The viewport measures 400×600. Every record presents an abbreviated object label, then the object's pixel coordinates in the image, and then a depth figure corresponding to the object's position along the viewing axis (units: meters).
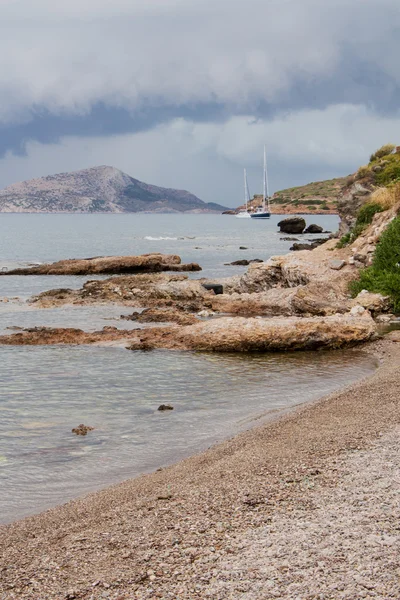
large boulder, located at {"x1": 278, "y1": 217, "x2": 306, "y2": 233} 90.44
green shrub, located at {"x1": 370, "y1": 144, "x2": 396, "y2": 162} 47.37
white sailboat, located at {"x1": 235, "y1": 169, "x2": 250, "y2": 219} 161.11
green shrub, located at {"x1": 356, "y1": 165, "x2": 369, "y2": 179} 44.47
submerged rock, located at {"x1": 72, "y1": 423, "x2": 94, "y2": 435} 9.36
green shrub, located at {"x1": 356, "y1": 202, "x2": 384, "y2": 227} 26.94
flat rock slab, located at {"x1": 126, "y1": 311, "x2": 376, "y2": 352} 15.24
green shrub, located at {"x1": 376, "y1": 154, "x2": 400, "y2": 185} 37.22
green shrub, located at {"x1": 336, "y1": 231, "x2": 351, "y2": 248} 26.42
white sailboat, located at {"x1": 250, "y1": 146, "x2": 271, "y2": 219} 160.09
